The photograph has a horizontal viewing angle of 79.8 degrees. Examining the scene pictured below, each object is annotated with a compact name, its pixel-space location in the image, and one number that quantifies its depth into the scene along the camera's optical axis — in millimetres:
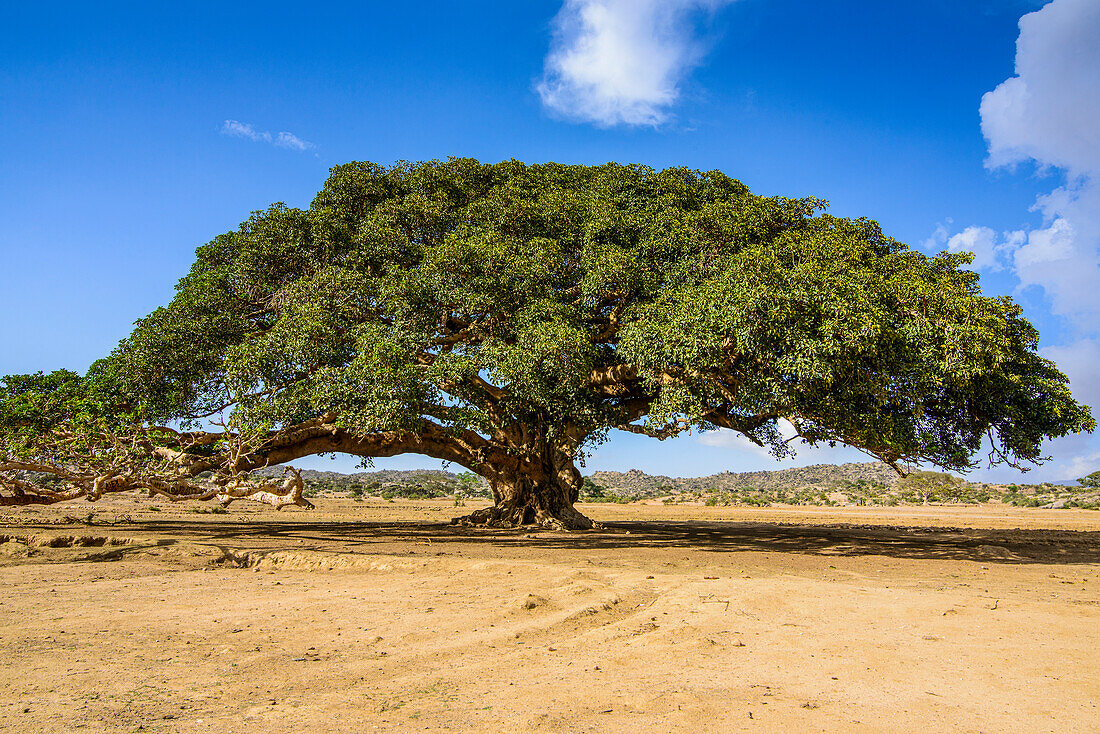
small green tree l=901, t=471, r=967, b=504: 56406
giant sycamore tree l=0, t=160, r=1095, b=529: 13328
